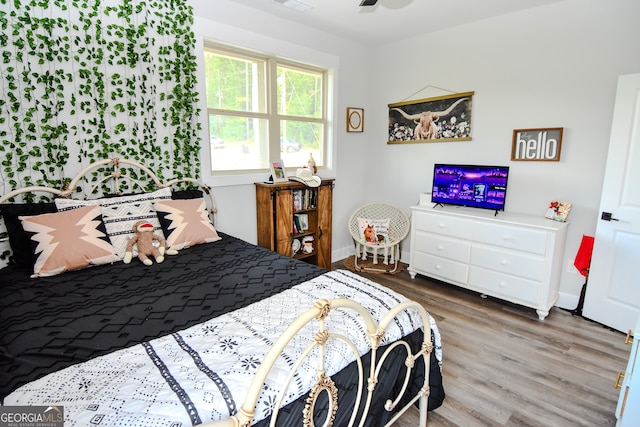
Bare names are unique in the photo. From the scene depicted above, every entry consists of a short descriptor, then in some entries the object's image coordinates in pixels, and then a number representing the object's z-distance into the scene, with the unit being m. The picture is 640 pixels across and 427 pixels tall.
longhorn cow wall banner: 3.42
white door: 2.42
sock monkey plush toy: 2.10
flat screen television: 3.11
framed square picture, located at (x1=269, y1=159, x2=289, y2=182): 3.21
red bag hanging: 2.73
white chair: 3.83
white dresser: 2.73
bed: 0.94
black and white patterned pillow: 2.10
